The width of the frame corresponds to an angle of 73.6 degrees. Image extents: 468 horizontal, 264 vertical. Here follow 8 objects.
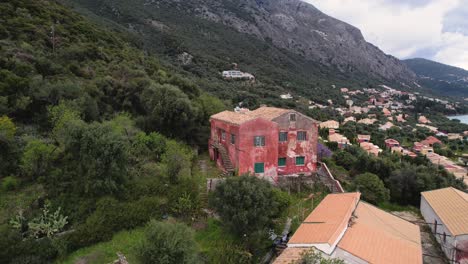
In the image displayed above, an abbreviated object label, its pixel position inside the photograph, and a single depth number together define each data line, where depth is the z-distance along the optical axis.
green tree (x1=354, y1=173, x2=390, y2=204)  25.91
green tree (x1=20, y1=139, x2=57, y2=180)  17.61
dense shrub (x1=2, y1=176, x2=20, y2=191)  17.00
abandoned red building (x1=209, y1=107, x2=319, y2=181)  23.52
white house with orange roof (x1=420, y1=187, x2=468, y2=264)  18.94
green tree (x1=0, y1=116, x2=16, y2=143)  17.77
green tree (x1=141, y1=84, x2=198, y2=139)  27.27
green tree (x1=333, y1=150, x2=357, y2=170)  33.53
